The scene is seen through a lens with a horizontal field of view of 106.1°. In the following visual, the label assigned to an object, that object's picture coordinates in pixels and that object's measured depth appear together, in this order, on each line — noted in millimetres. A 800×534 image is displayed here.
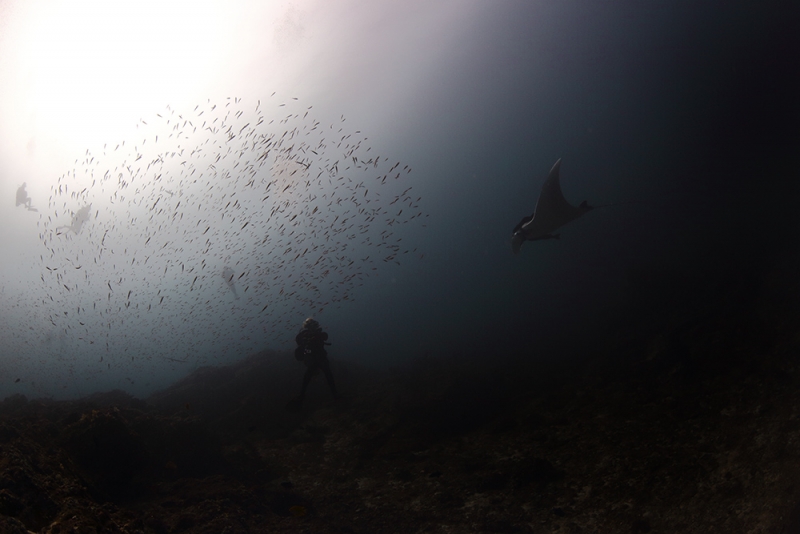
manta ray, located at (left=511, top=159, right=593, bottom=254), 11125
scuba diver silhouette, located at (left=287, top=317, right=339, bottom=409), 9789
